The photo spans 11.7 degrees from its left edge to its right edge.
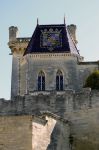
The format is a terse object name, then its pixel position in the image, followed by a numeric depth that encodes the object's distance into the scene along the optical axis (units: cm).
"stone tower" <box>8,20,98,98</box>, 3966
